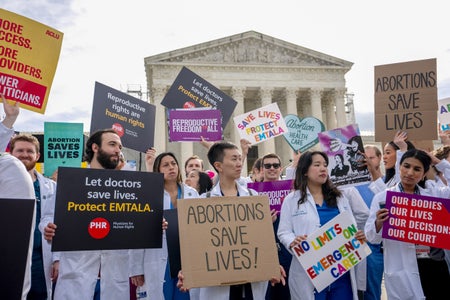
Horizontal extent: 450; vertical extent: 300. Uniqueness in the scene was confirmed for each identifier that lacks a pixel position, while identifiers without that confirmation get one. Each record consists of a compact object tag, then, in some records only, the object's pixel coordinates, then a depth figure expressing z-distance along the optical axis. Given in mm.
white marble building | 37500
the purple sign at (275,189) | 5336
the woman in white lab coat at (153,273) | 4090
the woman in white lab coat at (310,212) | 3773
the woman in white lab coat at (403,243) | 3750
